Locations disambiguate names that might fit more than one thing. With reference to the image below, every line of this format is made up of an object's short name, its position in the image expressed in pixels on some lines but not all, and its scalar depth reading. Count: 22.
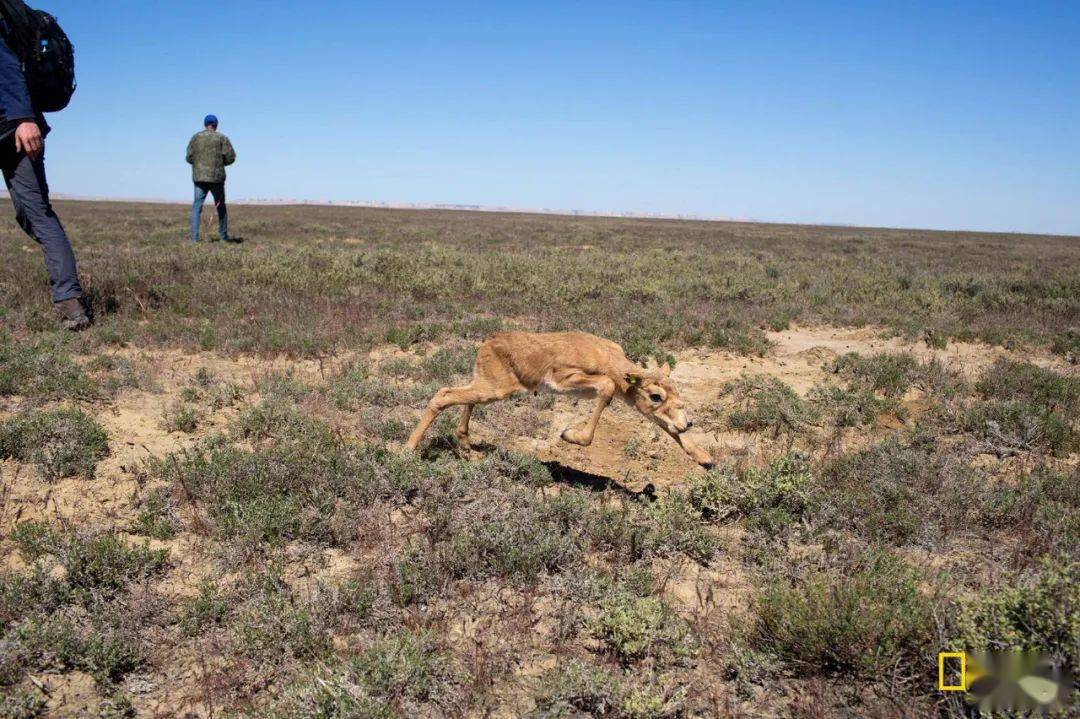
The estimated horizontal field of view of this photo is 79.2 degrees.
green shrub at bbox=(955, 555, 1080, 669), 3.17
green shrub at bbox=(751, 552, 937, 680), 3.58
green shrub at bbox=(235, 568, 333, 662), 3.61
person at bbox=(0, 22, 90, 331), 7.67
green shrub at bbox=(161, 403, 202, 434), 6.62
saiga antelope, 6.17
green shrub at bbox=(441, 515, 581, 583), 4.46
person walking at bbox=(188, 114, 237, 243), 16.80
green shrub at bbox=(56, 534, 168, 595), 4.04
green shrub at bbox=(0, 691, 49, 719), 3.07
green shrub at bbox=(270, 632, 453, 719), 3.15
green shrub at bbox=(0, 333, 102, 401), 6.96
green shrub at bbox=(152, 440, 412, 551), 4.78
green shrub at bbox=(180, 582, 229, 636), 3.75
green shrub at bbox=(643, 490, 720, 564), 4.96
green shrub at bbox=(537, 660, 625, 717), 3.36
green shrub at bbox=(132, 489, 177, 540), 4.70
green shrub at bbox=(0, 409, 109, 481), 5.41
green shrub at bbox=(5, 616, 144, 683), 3.40
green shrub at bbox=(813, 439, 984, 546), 5.31
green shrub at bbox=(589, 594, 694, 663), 3.79
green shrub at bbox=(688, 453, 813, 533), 5.56
